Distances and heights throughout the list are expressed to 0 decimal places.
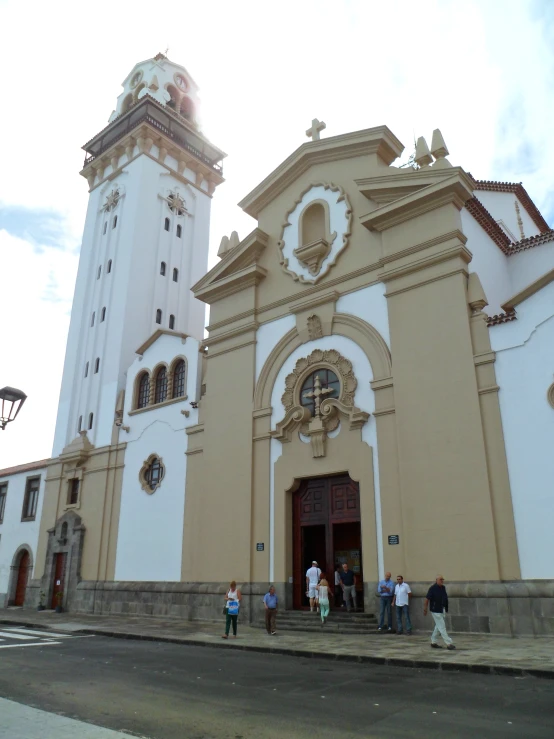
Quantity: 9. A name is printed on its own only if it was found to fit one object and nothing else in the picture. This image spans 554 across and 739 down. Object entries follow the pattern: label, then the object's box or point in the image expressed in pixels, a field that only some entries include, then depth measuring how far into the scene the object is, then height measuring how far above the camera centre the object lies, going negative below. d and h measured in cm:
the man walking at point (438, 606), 1257 -39
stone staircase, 1579 -93
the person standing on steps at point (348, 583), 1712 +9
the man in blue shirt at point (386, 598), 1536 -28
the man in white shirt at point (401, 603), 1498 -39
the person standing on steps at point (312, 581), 1728 +14
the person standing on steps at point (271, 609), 1588 -57
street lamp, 1070 +315
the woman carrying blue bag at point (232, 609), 1527 -55
